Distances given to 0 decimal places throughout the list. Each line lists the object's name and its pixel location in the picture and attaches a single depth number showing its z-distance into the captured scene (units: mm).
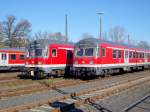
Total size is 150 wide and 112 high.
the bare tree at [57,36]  104400
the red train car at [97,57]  24469
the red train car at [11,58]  34938
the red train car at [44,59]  24625
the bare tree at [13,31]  80938
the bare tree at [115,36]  108156
